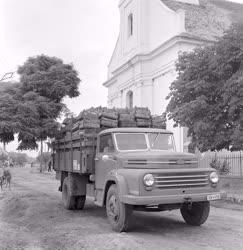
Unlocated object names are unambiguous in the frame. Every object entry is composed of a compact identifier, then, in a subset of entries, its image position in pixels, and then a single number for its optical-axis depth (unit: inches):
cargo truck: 325.4
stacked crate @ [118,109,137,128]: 439.5
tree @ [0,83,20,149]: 532.4
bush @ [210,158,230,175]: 947.0
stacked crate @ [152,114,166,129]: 454.3
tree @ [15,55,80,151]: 550.9
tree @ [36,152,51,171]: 2195.1
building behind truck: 1217.4
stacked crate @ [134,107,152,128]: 446.3
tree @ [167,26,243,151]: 655.8
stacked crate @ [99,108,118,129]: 431.5
